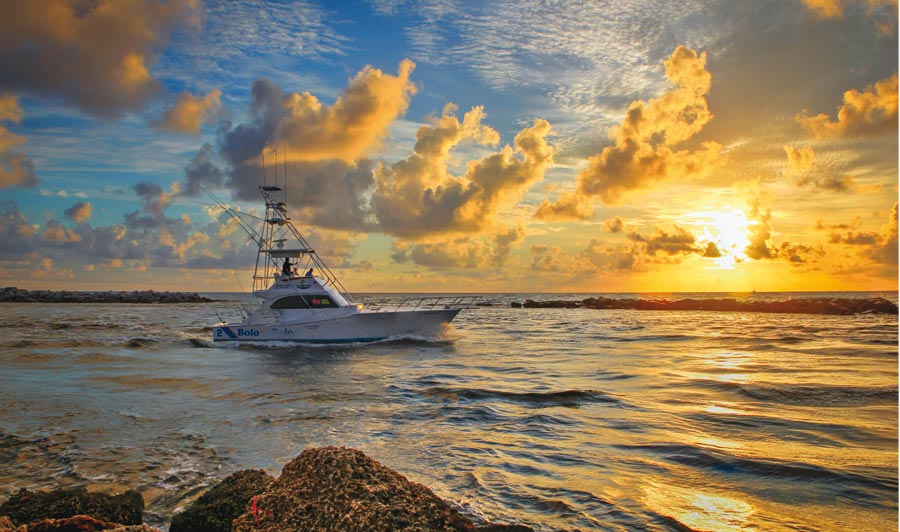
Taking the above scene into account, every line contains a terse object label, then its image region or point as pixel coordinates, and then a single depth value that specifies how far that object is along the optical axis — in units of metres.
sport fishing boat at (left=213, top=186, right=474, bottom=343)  22.98
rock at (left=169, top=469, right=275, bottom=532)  4.43
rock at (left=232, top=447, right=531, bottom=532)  3.65
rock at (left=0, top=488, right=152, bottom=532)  4.50
